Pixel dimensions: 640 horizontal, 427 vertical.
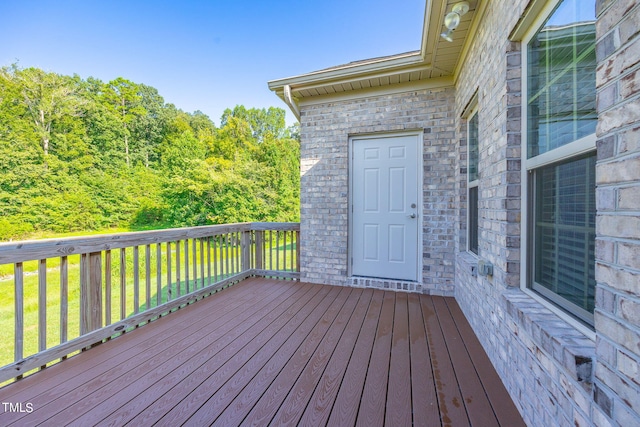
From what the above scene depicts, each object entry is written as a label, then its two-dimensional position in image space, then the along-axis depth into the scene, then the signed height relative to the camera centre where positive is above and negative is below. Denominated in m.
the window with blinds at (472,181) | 2.72 +0.32
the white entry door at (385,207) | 3.57 +0.07
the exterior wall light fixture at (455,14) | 2.11 +1.51
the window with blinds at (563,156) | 1.09 +0.25
